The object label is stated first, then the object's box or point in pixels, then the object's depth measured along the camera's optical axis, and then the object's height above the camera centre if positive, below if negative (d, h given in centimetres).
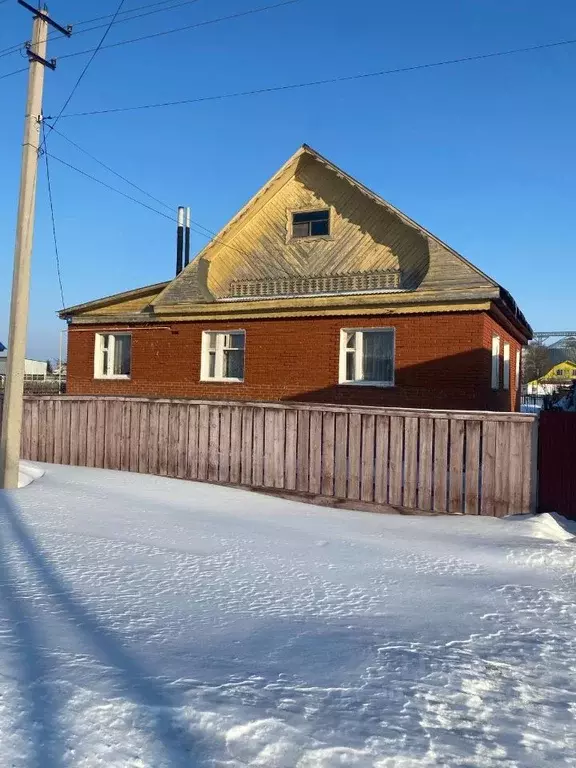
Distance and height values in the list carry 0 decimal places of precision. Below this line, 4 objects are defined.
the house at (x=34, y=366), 5621 +250
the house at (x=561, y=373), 9280 +586
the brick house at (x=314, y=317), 1255 +198
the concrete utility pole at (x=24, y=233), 807 +219
